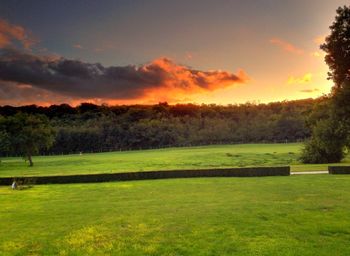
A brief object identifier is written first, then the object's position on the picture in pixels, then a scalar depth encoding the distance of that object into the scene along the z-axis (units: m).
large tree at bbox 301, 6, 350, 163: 35.81
